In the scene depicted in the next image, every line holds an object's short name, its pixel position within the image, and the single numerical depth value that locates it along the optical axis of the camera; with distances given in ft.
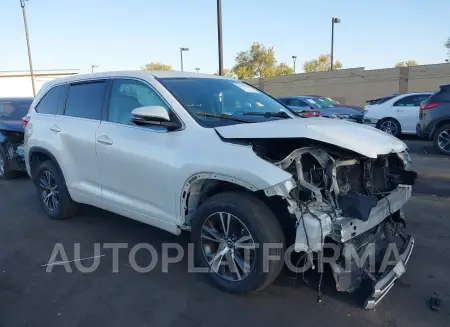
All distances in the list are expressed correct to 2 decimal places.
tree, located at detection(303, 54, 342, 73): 248.93
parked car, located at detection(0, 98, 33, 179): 26.11
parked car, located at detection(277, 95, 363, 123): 47.47
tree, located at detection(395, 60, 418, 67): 254.39
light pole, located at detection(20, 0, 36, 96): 78.34
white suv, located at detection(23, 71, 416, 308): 10.16
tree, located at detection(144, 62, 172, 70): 230.27
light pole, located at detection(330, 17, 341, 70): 108.83
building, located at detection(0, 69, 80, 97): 161.58
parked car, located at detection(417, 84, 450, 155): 32.76
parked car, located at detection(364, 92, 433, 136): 42.83
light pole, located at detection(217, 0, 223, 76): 42.88
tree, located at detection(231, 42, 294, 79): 192.54
